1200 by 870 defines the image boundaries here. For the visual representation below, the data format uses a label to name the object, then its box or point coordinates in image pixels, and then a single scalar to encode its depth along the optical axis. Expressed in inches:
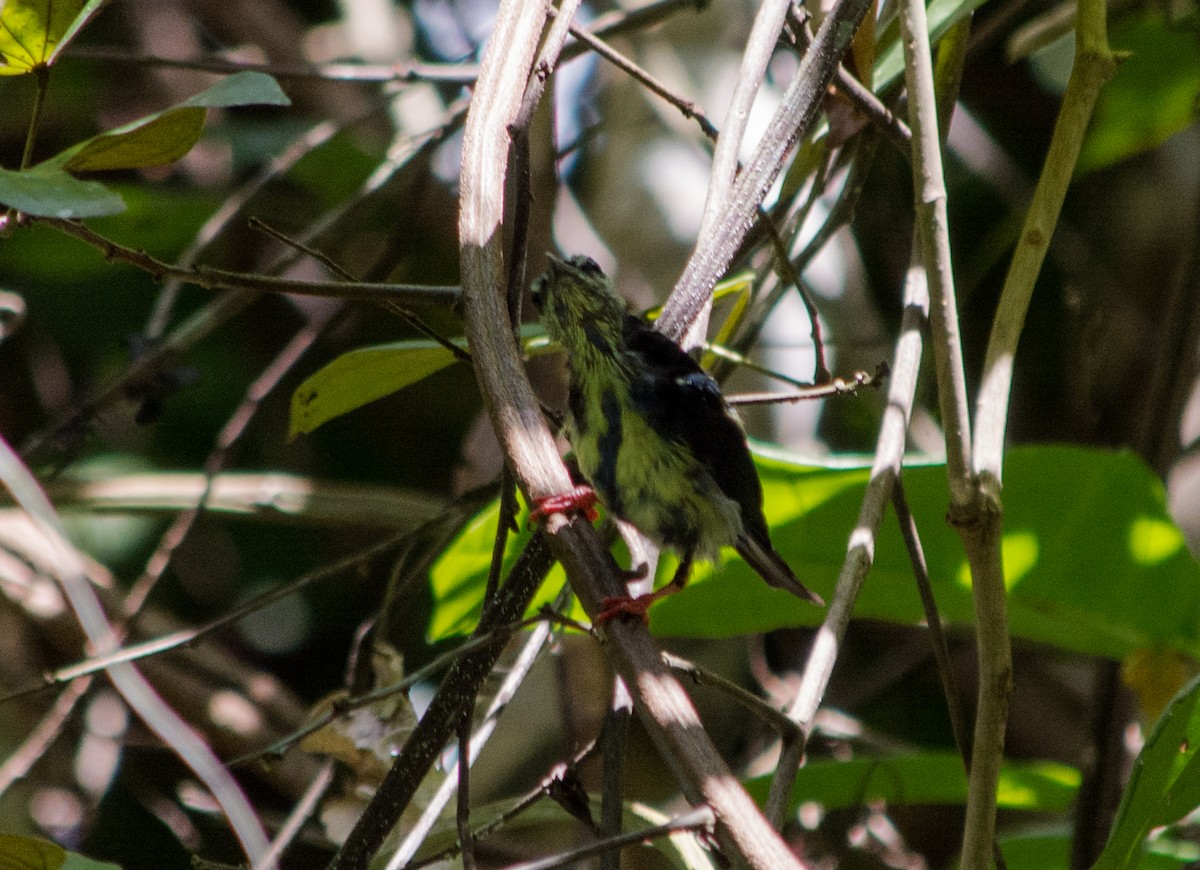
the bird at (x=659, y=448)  179.5
